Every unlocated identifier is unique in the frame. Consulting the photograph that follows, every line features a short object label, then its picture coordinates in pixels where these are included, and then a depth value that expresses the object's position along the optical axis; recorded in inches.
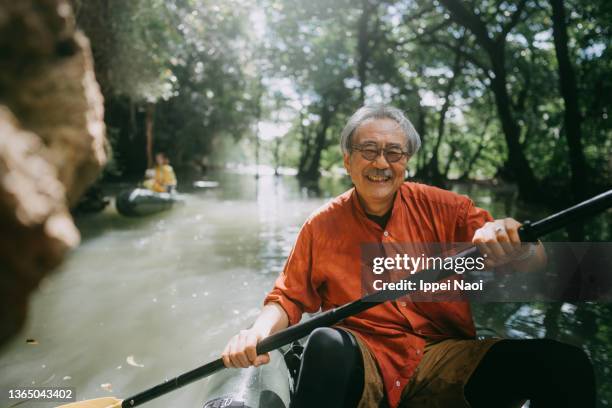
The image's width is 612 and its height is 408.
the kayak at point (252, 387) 80.9
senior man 64.6
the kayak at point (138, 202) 417.7
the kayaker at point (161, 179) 523.5
